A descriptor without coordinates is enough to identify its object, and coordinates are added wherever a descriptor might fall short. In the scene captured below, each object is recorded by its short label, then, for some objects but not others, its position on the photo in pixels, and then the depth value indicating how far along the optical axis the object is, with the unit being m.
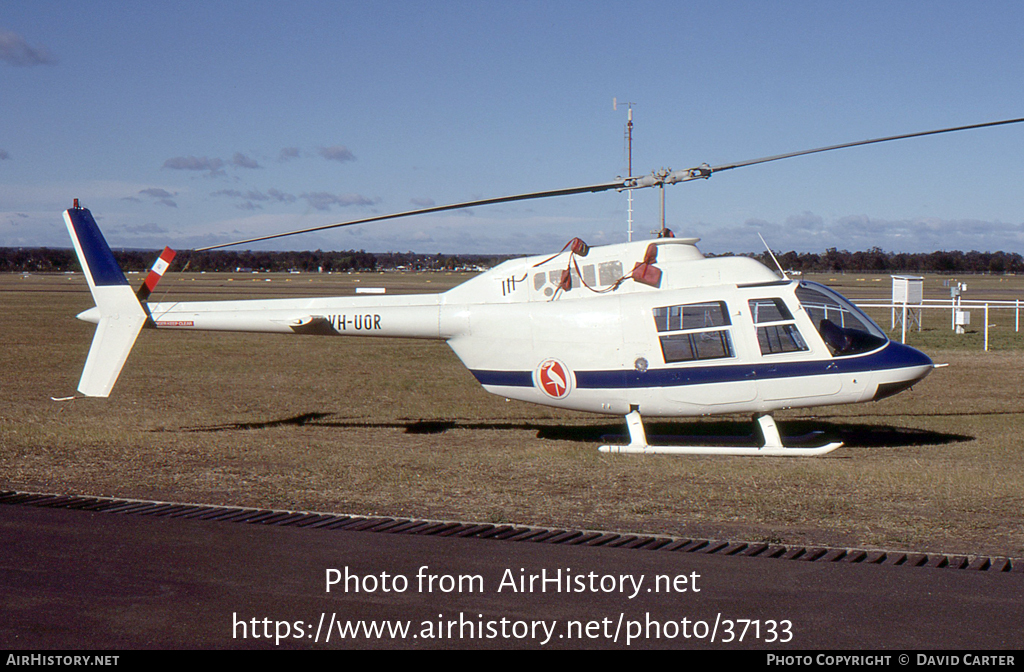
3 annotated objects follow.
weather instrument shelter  36.69
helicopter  13.02
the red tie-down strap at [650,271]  13.48
